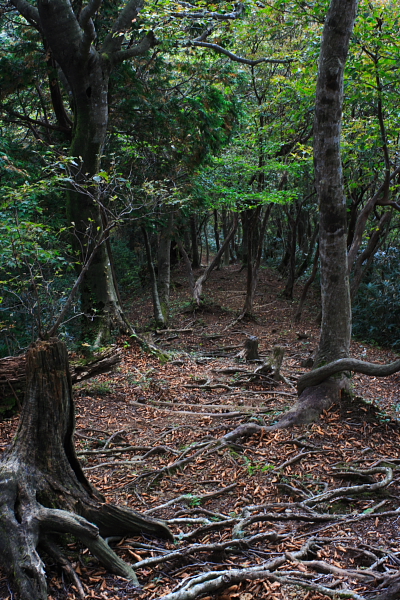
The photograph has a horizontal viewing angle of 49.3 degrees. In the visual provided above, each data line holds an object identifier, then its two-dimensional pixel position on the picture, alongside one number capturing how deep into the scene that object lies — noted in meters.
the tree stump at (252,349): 11.09
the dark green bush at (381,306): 13.93
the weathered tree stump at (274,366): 9.05
